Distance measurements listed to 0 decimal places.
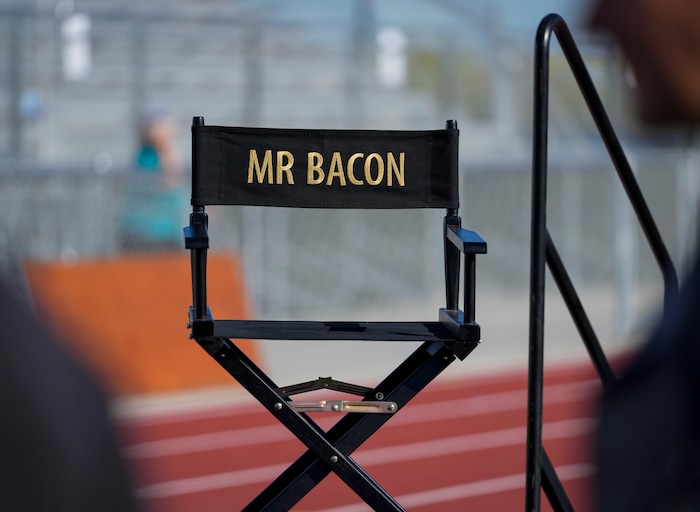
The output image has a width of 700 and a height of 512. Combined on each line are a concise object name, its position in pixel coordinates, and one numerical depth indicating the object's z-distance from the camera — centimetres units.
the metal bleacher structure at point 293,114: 1614
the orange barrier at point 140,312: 1509
